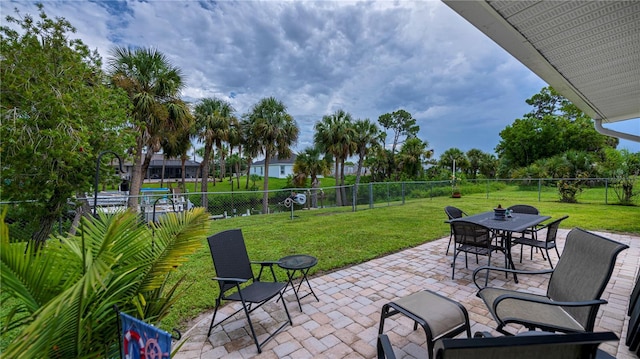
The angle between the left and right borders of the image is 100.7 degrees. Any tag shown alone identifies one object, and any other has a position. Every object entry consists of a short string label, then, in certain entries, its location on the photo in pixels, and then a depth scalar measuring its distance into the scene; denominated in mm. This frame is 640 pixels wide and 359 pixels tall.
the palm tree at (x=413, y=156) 23562
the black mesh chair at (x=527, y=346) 933
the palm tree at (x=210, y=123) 16078
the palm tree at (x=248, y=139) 16984
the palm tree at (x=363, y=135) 19688
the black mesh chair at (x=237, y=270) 2480
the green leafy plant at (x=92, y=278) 1073
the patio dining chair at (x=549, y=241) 3844
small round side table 2914
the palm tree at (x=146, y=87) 9250
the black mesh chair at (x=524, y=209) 5069
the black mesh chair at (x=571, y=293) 1850
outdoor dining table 3766
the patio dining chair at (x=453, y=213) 5071
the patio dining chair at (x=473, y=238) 3604
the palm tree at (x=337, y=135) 18844
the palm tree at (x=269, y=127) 16531
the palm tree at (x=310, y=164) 20172
